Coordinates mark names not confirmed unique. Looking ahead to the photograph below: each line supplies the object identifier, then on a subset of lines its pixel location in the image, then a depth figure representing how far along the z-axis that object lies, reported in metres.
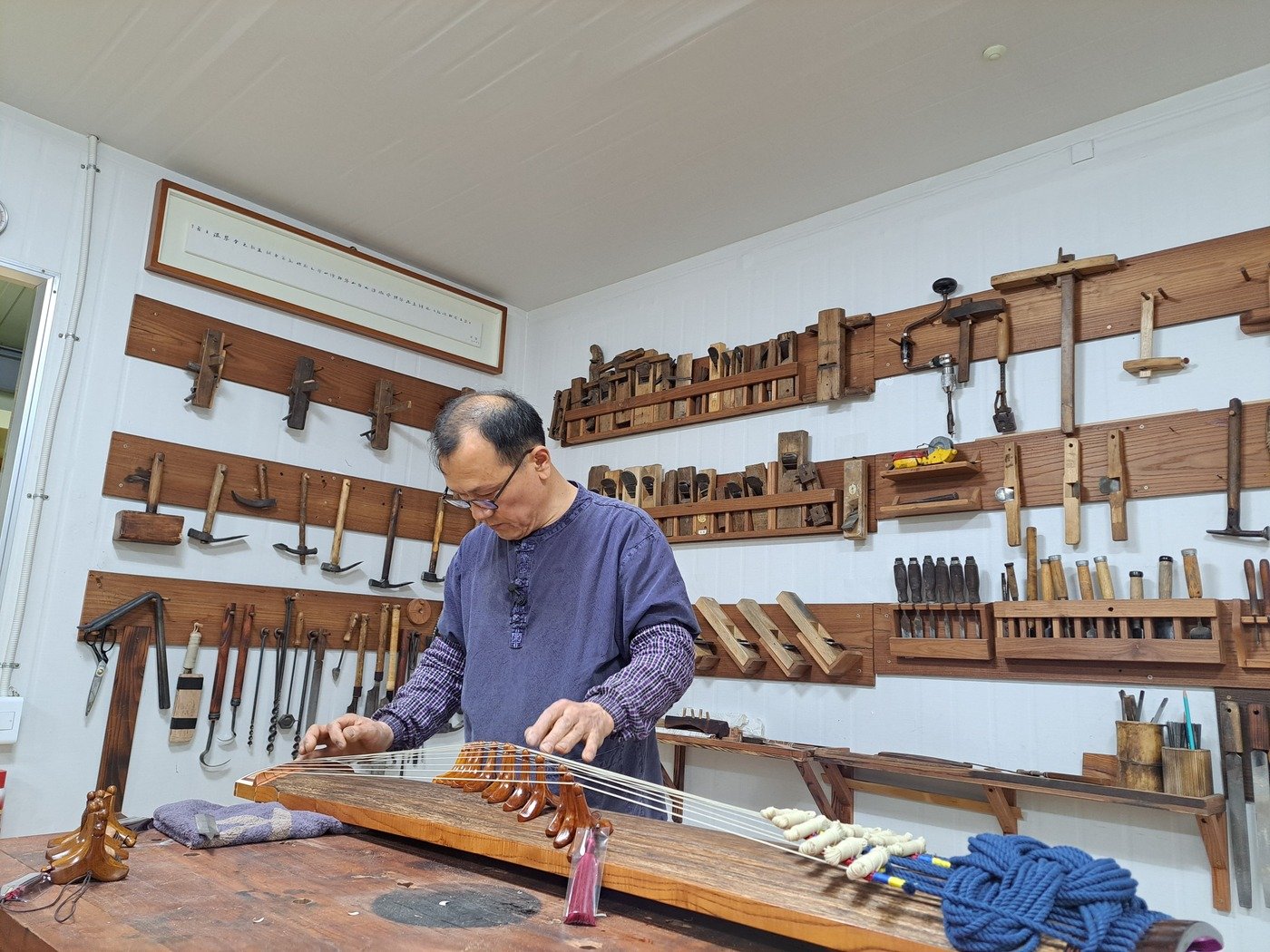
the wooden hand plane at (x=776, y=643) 3.86
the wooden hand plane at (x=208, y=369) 4.12
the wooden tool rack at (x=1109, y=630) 2.89
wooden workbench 1.17
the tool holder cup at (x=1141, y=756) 2.84
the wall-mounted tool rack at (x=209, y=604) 3.78
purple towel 1.69
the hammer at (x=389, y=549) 4.67
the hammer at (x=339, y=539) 4.51
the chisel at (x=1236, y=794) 2.73
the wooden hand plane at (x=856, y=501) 3.80
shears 3.69
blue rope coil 0.99
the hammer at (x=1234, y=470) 2.92
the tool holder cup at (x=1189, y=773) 2.75
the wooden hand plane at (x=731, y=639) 4.02
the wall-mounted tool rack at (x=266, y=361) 4.05
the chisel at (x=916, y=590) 3.54
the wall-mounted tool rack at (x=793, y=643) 3.73
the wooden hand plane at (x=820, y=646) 3.71
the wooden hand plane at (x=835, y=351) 3.99
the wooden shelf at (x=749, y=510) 3.91
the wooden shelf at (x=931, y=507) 3.47
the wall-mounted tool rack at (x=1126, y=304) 3.08
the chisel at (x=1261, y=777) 2.69
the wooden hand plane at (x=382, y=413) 4.77
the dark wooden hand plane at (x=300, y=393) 4.44
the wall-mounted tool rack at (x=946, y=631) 3.38
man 2.18
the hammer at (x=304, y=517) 4.38
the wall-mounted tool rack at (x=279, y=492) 3.92
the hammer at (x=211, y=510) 4.04
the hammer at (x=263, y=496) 4.26
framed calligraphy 4.18
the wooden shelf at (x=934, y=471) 3.47
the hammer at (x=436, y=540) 4.95
